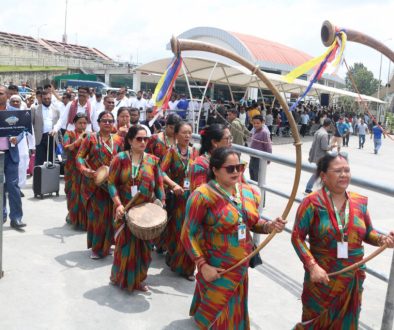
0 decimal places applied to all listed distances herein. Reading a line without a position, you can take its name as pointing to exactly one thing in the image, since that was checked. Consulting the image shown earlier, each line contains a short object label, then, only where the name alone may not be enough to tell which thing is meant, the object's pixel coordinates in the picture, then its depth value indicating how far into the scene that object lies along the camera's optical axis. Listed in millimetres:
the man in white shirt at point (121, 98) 12094
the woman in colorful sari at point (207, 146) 3828
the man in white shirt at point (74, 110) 7977
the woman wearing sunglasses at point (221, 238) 2938
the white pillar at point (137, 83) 34541
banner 5418
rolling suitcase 7254
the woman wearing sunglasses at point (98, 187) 4922
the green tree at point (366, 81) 110062
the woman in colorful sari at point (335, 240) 2865
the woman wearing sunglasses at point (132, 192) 4098
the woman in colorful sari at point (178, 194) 4562
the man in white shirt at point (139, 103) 15883
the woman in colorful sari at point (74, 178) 5977
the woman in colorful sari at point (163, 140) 5023
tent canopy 17769
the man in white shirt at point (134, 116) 7340
